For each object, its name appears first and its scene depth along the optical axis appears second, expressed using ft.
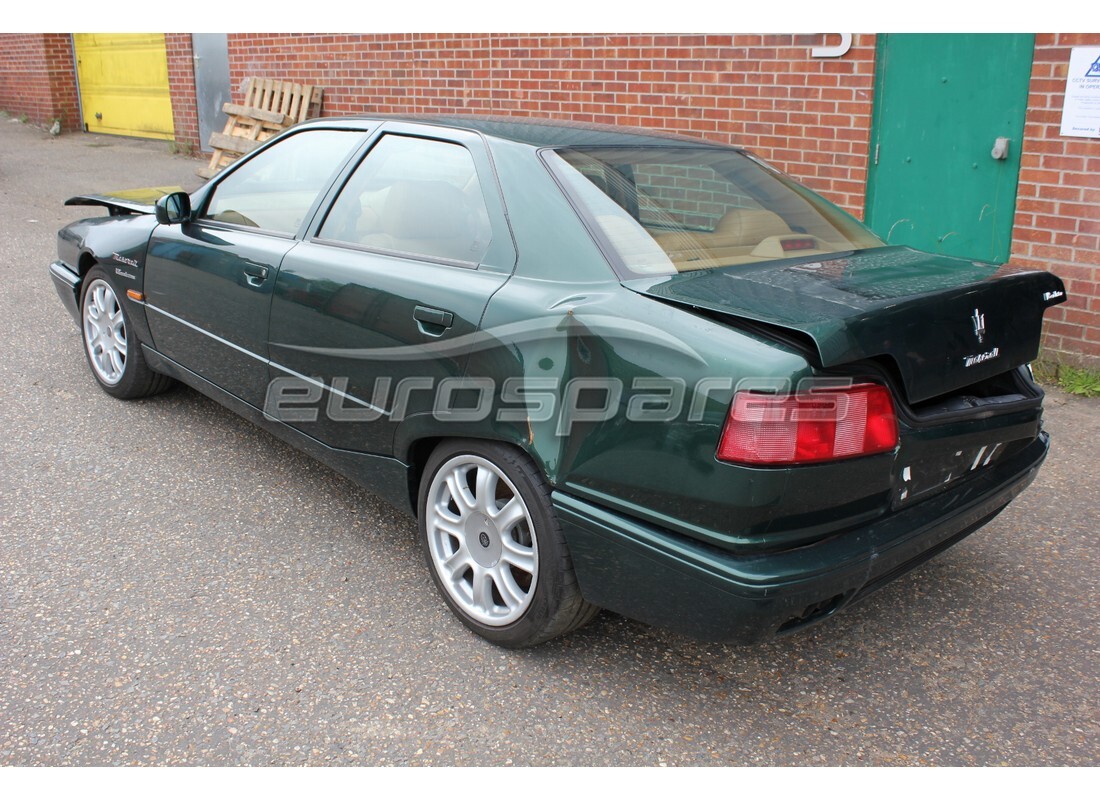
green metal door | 17.99
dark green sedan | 7.62
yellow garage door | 44.37
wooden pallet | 34.40
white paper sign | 16.69
